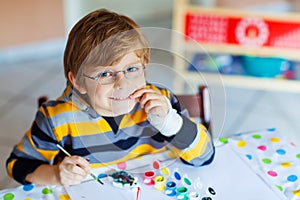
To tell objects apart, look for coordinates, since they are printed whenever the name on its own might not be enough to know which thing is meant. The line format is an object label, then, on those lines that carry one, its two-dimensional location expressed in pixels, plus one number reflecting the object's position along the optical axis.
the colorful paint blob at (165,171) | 1.01
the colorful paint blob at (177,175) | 1.00
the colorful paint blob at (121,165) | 1.02
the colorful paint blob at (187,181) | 0.98
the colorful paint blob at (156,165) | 1.03
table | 0.95
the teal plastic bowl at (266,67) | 2.16
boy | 0.89
